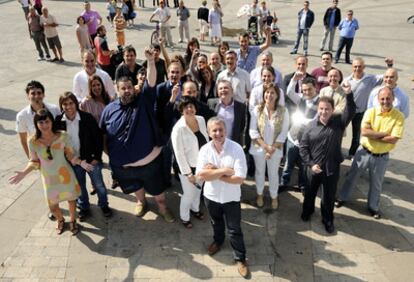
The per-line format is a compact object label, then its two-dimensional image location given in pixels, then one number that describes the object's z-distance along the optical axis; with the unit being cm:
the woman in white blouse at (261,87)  529
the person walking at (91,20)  1212
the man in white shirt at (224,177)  396
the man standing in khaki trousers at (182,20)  1375
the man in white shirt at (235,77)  577
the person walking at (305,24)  1246
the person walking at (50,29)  1159
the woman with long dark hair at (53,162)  441
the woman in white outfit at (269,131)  492
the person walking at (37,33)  1166
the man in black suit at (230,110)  496
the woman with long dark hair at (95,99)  518
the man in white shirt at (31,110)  482
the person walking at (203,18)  1409
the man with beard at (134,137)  460
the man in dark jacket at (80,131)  466
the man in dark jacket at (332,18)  1241
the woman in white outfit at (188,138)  453
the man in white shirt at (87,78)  563
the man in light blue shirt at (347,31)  1145
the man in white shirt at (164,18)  1327
